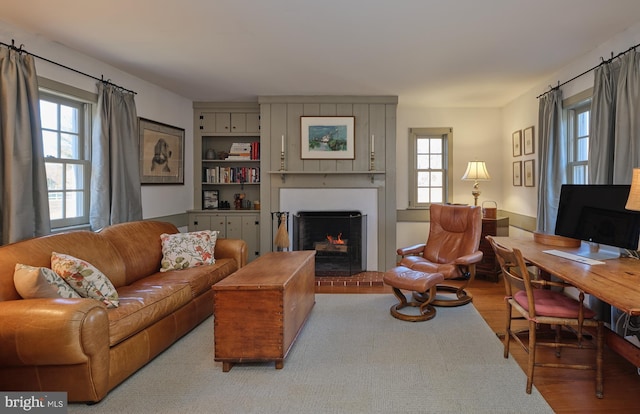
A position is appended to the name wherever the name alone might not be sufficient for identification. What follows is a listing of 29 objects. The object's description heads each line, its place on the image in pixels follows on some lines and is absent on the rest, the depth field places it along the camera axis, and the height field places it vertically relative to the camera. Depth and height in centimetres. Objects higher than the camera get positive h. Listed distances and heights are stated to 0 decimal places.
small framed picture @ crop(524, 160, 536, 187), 457 +26
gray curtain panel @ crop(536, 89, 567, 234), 381 +30
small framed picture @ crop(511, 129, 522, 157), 495 +70
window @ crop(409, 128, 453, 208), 564 +35
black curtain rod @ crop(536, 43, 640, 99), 283 +112
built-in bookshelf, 529 +34
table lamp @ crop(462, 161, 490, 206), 506 +30
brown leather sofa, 191 -75
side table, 467 -76
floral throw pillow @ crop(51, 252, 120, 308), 239 -56
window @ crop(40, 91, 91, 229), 328 +34
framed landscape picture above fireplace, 504 +78
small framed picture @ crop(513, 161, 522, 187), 496 +29
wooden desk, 173 -46
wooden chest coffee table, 244 -84
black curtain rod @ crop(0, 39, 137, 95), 276 +112
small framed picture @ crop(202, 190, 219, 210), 554 -9
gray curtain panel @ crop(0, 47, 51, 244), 266 +29
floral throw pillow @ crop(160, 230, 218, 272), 350 -55
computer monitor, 244 -16
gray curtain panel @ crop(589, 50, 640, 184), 274 +57
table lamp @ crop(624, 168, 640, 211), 218 +0
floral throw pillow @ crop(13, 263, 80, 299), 212 -52
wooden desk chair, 218 -71
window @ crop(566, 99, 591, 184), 373 +54
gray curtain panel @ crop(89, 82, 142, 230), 356 +32
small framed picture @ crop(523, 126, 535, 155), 459 +67
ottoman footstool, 329 -82
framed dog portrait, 438 +52
